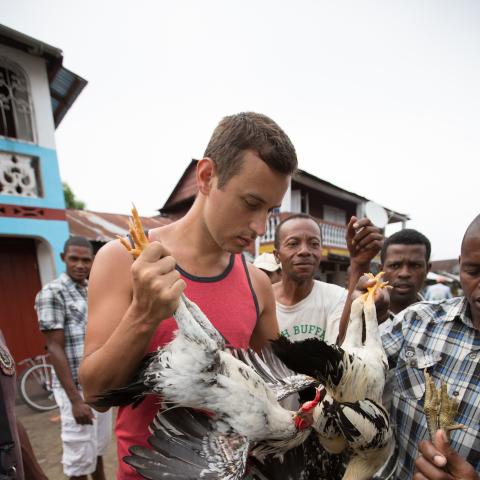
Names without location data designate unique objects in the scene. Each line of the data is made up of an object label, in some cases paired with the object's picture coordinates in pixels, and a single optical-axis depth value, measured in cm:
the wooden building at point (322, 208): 1293
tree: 2600
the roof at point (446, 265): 3536
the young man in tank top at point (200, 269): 104
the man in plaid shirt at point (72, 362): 320
